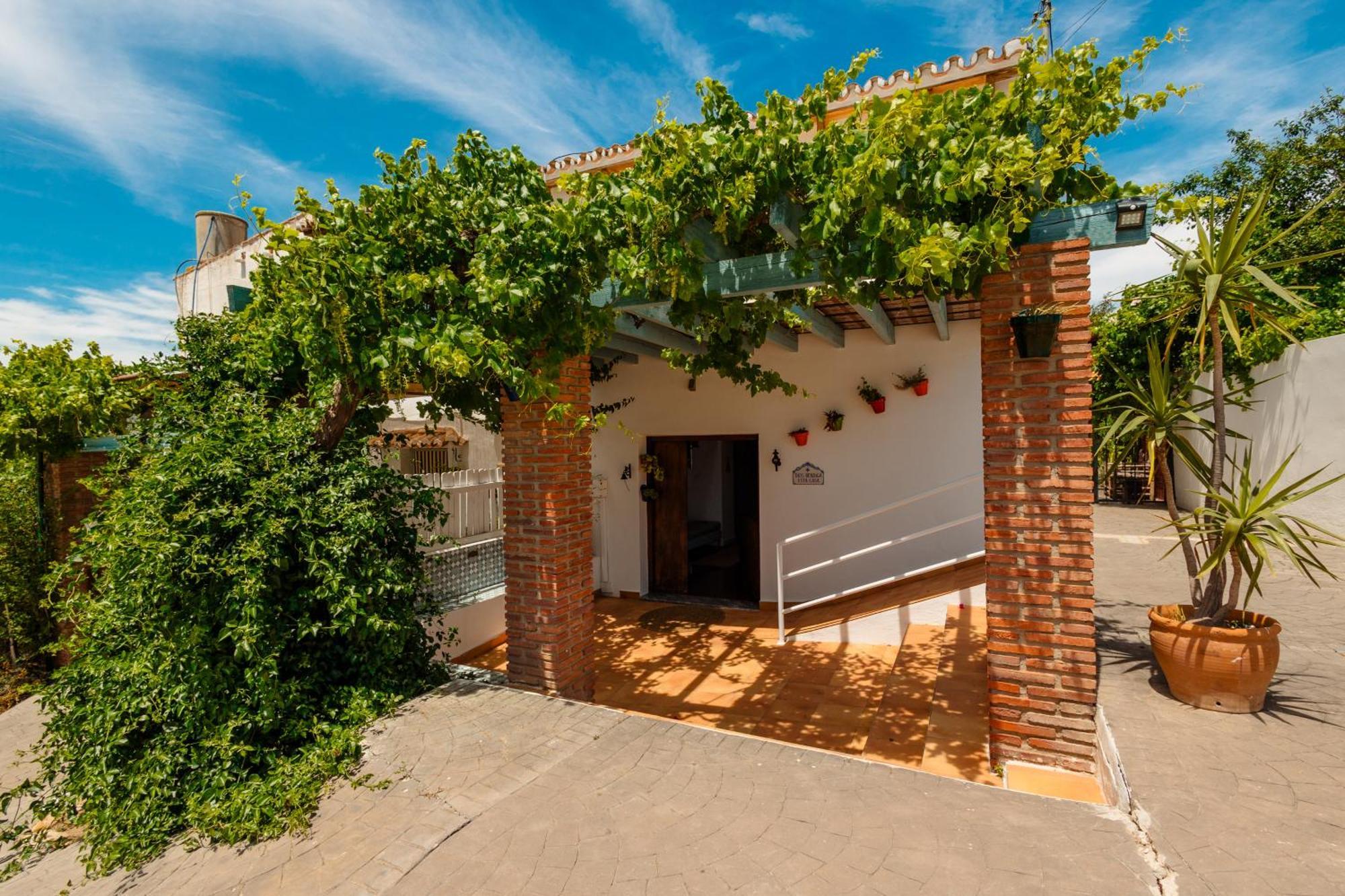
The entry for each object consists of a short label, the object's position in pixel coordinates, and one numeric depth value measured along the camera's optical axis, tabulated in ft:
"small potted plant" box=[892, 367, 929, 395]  21.81
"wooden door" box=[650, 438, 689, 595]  26.84
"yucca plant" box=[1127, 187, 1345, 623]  9.07
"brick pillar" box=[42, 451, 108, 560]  20.38
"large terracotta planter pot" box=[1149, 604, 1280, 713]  9.23
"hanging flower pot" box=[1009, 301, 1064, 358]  9.00
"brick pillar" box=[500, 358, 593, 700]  13.41
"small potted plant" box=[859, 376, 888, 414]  22.40
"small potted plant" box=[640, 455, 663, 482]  24.14
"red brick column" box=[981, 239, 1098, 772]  9.44
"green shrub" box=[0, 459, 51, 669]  20.25
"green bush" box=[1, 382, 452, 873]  9.93
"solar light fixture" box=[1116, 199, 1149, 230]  8.87
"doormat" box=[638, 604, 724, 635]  22.27
